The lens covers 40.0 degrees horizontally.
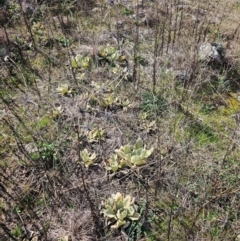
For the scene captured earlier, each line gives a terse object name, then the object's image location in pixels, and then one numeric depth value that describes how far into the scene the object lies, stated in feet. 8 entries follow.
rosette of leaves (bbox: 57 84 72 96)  13.62
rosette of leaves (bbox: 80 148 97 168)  10.84
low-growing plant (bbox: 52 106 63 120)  12.48
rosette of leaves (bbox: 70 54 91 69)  14.97
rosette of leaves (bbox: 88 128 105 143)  11.80
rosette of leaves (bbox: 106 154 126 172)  10.66
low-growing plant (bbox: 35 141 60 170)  10.82
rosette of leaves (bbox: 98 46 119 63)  15.49
